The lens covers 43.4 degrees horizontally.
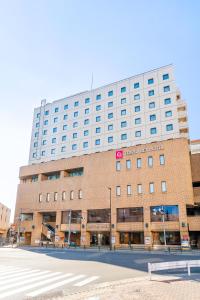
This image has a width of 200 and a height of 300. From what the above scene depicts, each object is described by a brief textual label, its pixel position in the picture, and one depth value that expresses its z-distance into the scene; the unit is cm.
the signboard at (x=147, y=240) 3947
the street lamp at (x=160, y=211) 3934
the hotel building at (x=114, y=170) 4119
